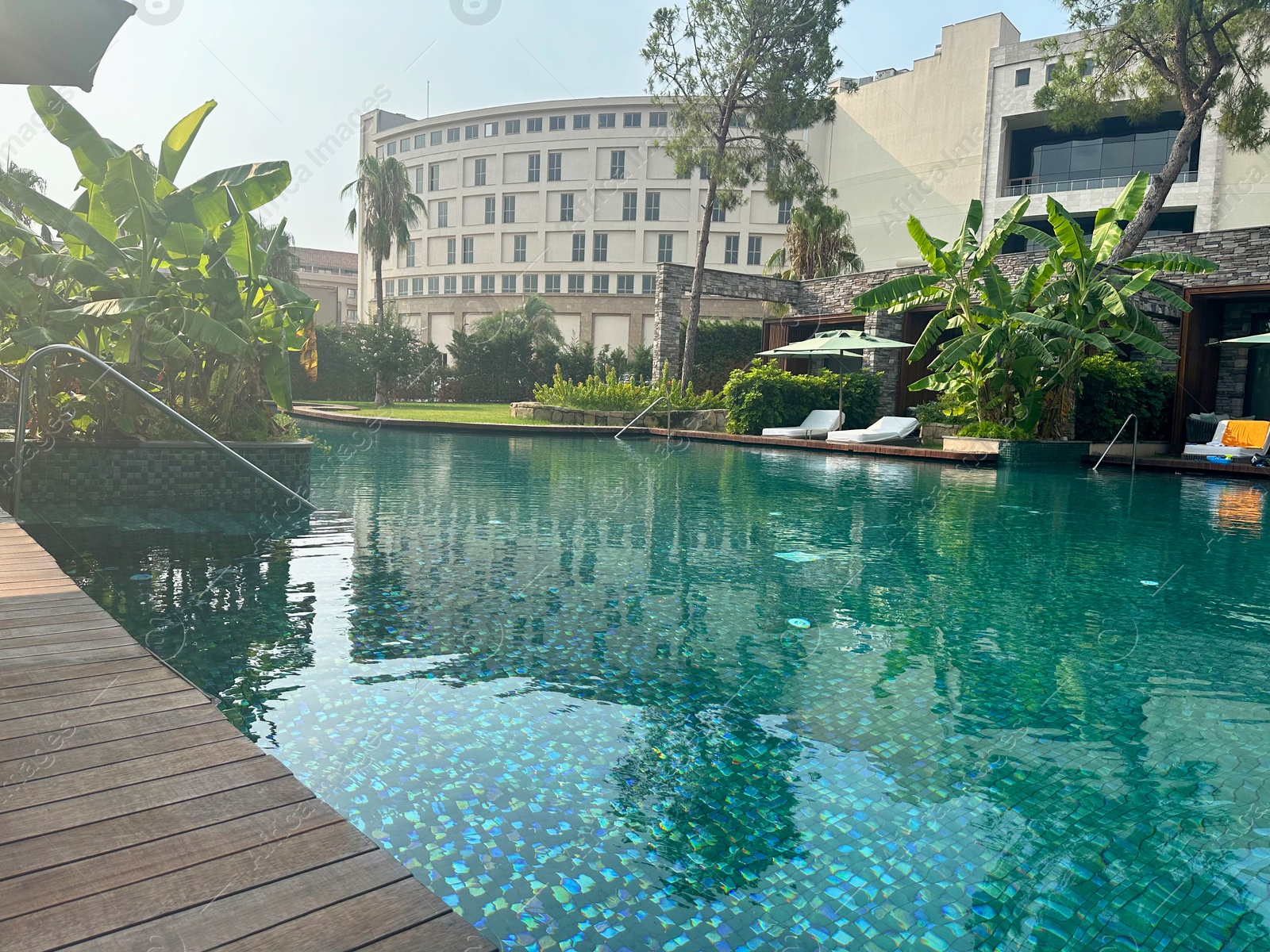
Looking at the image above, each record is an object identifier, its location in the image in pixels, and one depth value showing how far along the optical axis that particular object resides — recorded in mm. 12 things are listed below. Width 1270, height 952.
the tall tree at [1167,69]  17625
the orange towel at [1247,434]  16078
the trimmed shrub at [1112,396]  17594
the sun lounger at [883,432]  18547
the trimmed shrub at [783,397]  21250
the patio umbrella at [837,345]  20547
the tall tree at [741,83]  24812
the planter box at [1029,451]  15930
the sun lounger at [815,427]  20156
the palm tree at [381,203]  42375
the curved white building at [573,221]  55125
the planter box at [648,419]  23125
